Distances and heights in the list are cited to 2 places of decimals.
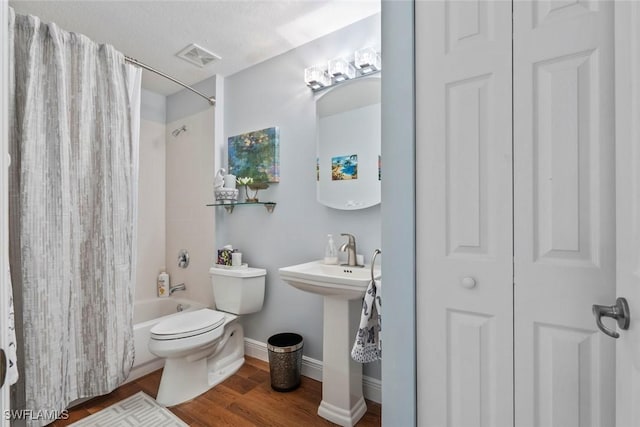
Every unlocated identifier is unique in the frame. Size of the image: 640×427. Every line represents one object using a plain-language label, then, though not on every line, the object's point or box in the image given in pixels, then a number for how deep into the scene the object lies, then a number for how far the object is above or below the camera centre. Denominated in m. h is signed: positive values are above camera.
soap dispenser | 1.90 -0.25
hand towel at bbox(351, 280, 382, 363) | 1.37 -0.52
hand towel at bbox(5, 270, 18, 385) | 0.61 -0.35
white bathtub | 2.04 -0.90
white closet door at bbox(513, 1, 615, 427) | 0.74 +0.01
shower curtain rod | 1.86 +0.96
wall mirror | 1.83 +0.45
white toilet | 1.78 -0.78
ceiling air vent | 2.19 +1.21
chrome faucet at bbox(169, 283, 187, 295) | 2.78 -0.69
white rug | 1.61 -1.14
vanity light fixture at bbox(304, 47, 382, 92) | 1.82 +0.94
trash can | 1.90 -0.98
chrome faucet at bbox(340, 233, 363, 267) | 1.84 -0.23
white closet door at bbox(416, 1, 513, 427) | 0.85 +0.00
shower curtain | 1.44 +0.02
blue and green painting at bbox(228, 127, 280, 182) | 2.28 +0.47
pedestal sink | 1.60 -0.79
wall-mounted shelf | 2.27 +0.08
